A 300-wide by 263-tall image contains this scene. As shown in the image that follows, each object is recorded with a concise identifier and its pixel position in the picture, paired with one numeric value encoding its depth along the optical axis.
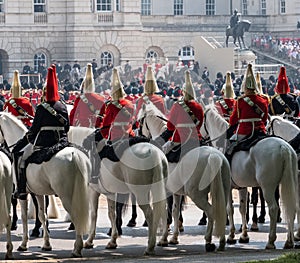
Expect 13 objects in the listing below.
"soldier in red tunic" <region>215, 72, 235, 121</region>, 23.64
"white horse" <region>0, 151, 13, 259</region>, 19.17
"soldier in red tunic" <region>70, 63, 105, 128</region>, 22.77
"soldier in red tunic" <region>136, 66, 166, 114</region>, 22.02
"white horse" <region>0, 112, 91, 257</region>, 19.36
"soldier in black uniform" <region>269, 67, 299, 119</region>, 23.23
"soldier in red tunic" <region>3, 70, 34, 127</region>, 22.78
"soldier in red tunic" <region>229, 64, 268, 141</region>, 20.55
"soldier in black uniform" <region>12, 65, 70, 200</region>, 19.88
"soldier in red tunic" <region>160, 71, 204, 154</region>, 20.69
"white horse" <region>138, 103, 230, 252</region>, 19.66
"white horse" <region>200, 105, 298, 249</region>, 19.73
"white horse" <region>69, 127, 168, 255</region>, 19.58
